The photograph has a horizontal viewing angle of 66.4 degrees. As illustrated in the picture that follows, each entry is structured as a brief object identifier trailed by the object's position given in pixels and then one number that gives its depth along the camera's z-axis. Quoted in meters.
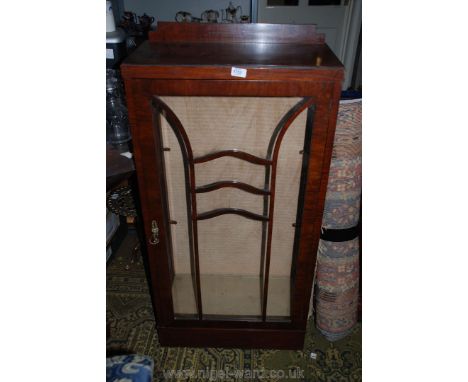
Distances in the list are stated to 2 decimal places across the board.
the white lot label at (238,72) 0.80
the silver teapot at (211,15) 2.51
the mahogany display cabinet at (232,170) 0.83
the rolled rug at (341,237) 1.07
